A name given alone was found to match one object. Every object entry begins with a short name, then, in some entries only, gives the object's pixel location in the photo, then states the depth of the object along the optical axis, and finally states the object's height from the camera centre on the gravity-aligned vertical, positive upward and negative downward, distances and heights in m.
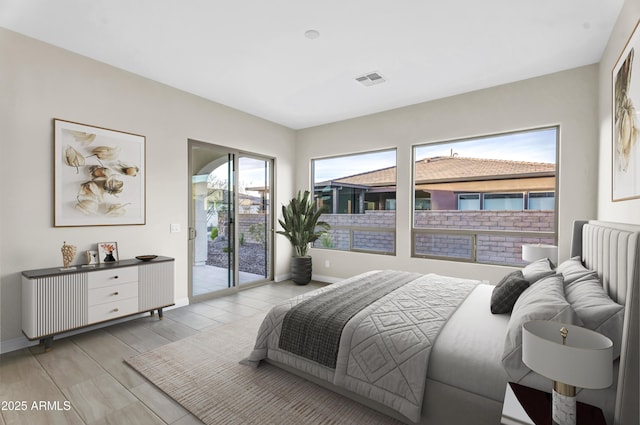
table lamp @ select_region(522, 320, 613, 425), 1.03 -0.52
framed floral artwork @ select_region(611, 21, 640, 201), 2.02 +0.65
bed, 1.40 -0.78
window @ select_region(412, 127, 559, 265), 3.79 +0.20
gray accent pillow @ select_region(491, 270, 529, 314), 2.24 -0.62
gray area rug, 1.94 -1.29
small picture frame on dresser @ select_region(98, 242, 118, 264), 3.29 -0.47
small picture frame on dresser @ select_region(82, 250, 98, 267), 3.17 -0.51
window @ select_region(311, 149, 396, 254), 5.02 +0.19
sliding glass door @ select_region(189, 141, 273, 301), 4.39 -0.16
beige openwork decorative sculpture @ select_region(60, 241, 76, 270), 2.95 -0.44
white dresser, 2.69 -0.84
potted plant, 5.33 -0.31
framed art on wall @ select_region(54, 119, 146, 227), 3.07 +0.36
